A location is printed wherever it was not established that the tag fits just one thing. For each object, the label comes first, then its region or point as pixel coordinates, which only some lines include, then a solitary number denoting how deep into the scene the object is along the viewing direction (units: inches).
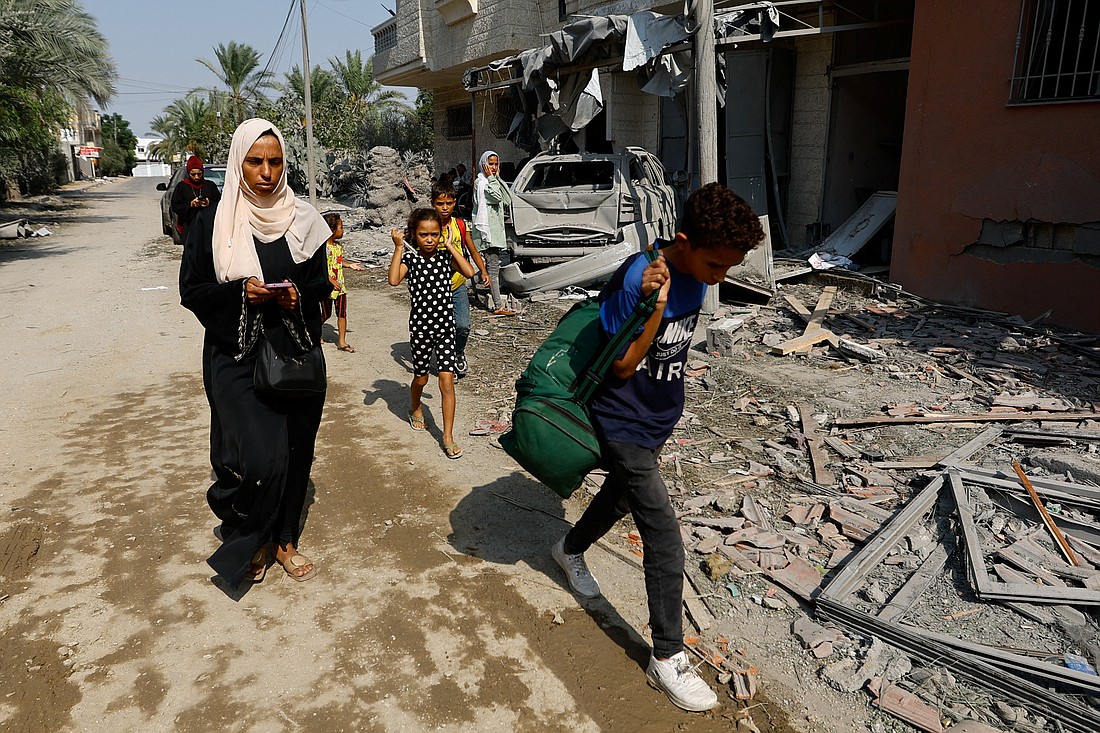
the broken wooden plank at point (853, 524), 150.9
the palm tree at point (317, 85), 1486.2
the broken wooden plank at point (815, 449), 177.1
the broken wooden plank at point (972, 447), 178.1
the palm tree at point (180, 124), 2192.4
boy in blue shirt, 98.7
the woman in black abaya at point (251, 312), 118.5
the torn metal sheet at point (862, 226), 409.4
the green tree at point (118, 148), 3353.8
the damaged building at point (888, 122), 291.4
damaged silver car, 379.9
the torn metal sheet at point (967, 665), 100.7
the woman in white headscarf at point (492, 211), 372.4
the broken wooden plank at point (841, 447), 189.1
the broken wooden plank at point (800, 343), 277.6
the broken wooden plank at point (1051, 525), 136.0
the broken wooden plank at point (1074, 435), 183.5
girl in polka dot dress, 201.5
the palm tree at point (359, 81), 1445.6
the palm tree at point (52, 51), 617.0
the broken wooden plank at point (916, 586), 124.2
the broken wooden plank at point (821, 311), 300.0
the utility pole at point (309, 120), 810.2
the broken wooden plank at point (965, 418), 200.1
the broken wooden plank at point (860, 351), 263.6
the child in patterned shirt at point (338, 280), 297.3
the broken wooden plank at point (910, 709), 102.0
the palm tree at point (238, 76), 1742.1
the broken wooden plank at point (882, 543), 132.0
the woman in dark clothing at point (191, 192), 404.2
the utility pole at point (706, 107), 319.6
